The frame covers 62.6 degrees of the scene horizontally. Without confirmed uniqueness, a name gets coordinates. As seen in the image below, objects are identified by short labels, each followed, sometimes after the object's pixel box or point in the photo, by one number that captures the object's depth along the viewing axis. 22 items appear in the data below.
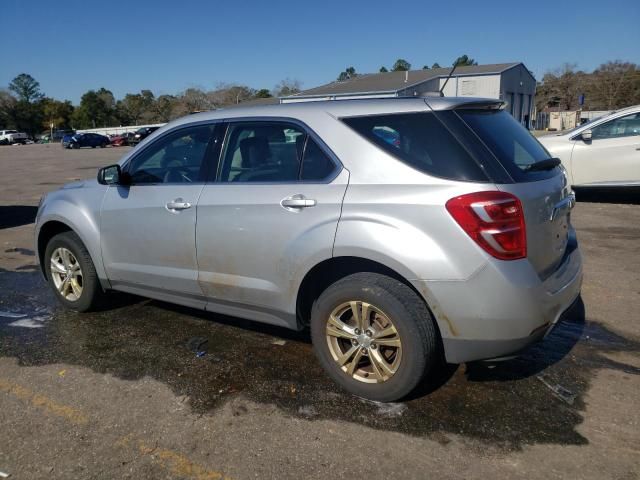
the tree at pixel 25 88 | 100.94
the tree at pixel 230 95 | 88.81
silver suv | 2.78
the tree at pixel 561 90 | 75.50
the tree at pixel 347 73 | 108.62
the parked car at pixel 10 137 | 66.69
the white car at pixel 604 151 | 9.26
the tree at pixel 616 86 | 66.75
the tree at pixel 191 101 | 87.38
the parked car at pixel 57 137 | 76.38
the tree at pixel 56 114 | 91.19
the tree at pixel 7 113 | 88.38
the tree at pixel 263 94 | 92.00
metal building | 43.88
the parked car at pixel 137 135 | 48.81
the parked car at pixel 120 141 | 51.34
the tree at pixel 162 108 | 93.04
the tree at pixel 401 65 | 101.36
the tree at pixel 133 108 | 95.06
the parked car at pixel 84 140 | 48.22
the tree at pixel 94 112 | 90.50
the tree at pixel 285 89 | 87.34
